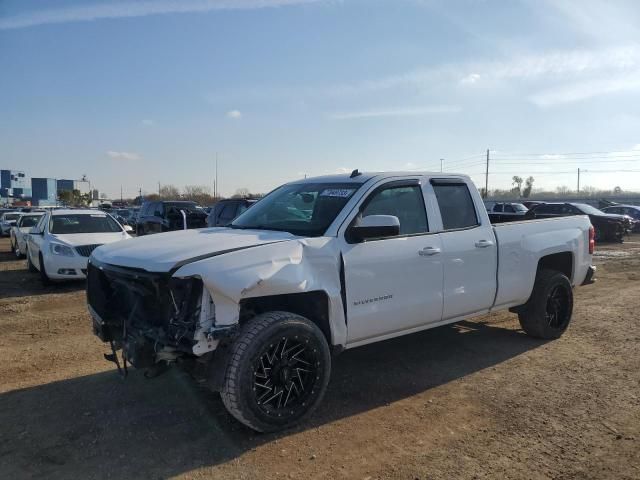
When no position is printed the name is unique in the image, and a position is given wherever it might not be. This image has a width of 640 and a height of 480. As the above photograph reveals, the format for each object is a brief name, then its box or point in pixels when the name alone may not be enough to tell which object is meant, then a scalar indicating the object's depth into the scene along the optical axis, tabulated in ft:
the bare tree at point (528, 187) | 267.72
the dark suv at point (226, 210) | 40.98
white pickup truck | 11.17
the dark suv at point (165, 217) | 56.44
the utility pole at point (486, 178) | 226.58
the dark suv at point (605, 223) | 65.31
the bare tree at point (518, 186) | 282.73
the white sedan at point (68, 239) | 31.50
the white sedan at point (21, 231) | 50.92
